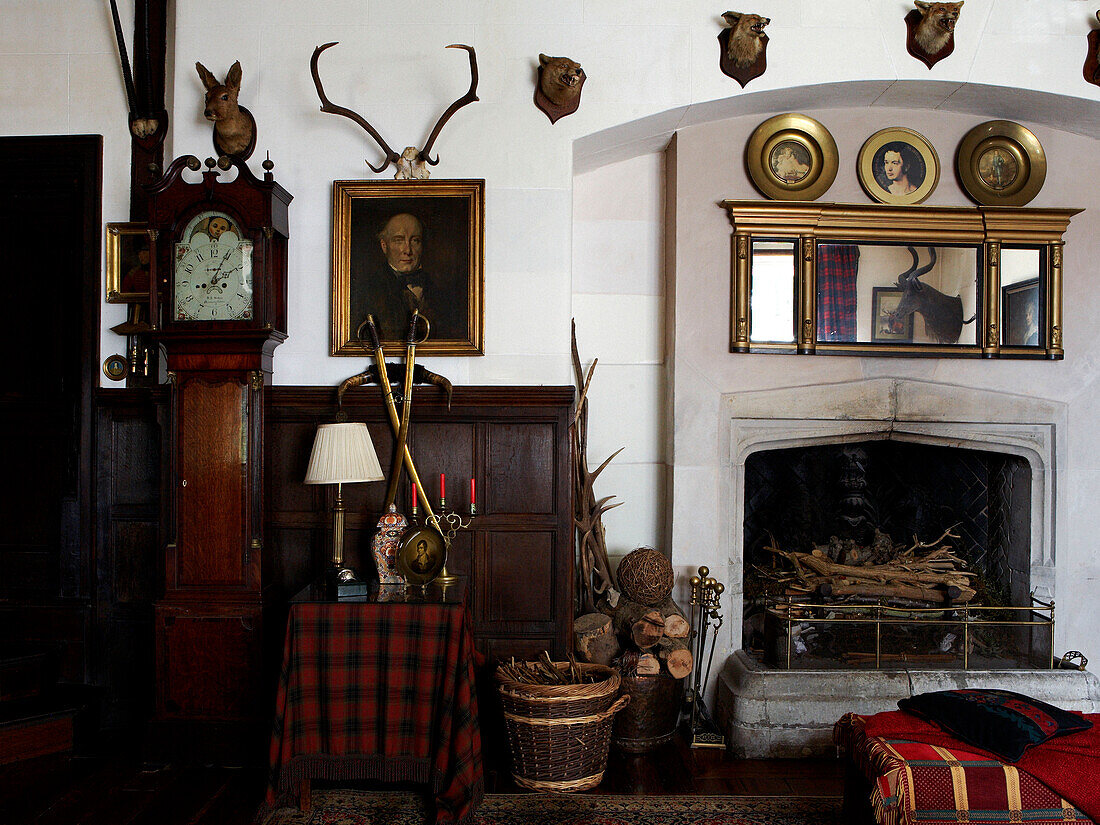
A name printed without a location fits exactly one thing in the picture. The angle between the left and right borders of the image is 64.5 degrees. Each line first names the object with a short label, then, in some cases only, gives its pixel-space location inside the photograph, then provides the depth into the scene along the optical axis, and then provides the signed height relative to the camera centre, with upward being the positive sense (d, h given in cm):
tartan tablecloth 302 -94
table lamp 328 -16
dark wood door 398 +26
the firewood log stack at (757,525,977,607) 411 -73
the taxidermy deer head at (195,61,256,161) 358 +126
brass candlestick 338 -44
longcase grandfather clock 349 -8
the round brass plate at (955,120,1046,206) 406 +122
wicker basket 320 -116
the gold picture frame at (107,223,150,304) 390 +70
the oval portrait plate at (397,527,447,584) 327 -52
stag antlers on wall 361 +119
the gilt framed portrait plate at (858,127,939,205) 407 +120
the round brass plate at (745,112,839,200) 404 +123
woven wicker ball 382 -69
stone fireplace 404 -3
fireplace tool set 377 -100
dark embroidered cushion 263 -93
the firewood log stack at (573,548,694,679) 369 -89
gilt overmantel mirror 402 +66
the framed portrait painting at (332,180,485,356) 376 +69
